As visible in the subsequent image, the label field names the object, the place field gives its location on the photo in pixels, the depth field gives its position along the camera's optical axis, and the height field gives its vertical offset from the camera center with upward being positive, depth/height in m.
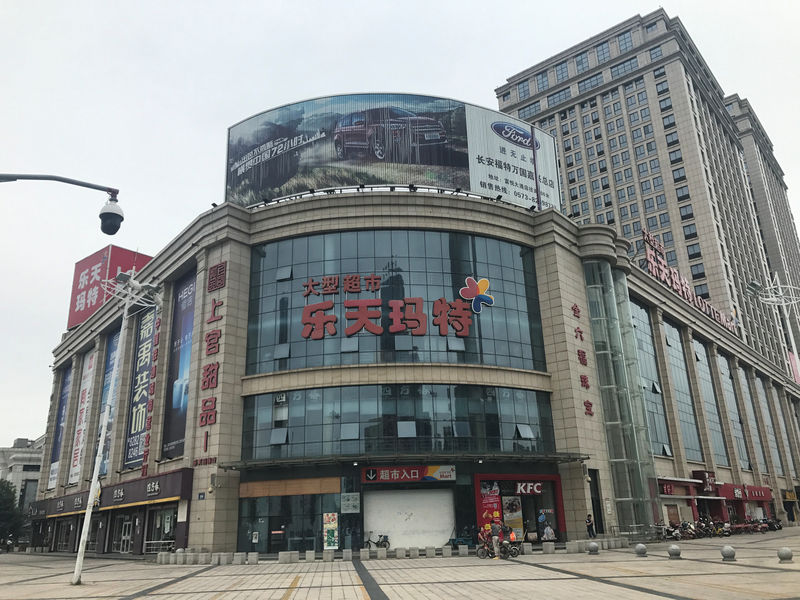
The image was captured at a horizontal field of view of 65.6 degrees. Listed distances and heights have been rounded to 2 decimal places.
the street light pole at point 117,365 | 26.37 +7.38
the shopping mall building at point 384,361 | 37.84 +10.14
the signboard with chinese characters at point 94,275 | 63.53 +25.59
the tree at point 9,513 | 79.50 +2.11
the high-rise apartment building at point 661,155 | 90.44 +54.48
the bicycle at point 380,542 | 36.09 -1.27
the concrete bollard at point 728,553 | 27.53 -1.90
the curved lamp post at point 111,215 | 14.23 +6.80
